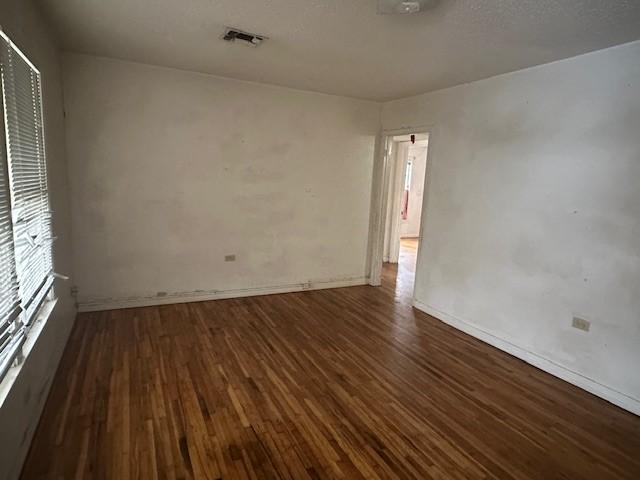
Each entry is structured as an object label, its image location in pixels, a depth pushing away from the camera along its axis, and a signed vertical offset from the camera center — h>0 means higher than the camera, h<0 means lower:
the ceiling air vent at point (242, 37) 2.70 +1.04
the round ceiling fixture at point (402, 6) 1.96 +0.95
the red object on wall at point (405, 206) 9.48 -0.53
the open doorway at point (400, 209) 5.15 -0.50
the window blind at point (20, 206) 1.79 -0.23
